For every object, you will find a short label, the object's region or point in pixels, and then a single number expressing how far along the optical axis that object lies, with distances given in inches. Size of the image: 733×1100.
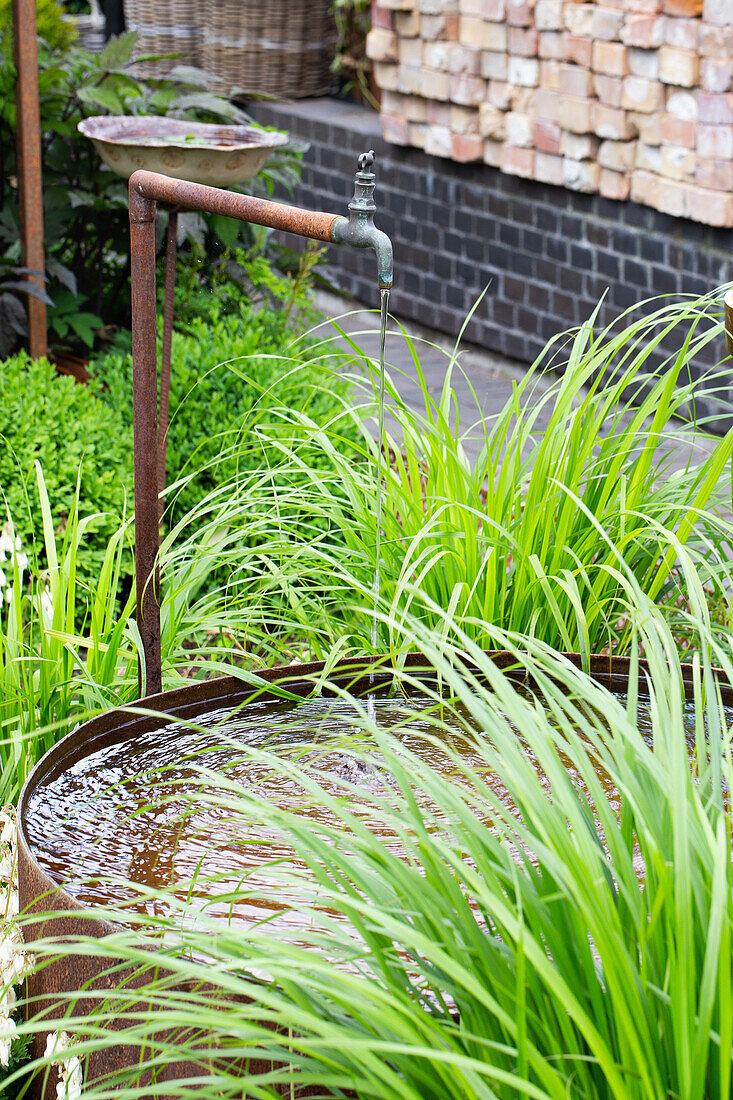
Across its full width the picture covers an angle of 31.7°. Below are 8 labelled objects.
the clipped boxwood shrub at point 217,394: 145.6
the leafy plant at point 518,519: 95.1
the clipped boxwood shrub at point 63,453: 134.3
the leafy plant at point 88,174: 175.2
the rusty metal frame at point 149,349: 76.9
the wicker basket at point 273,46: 316.5
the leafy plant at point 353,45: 314.7
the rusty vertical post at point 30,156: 158.7
